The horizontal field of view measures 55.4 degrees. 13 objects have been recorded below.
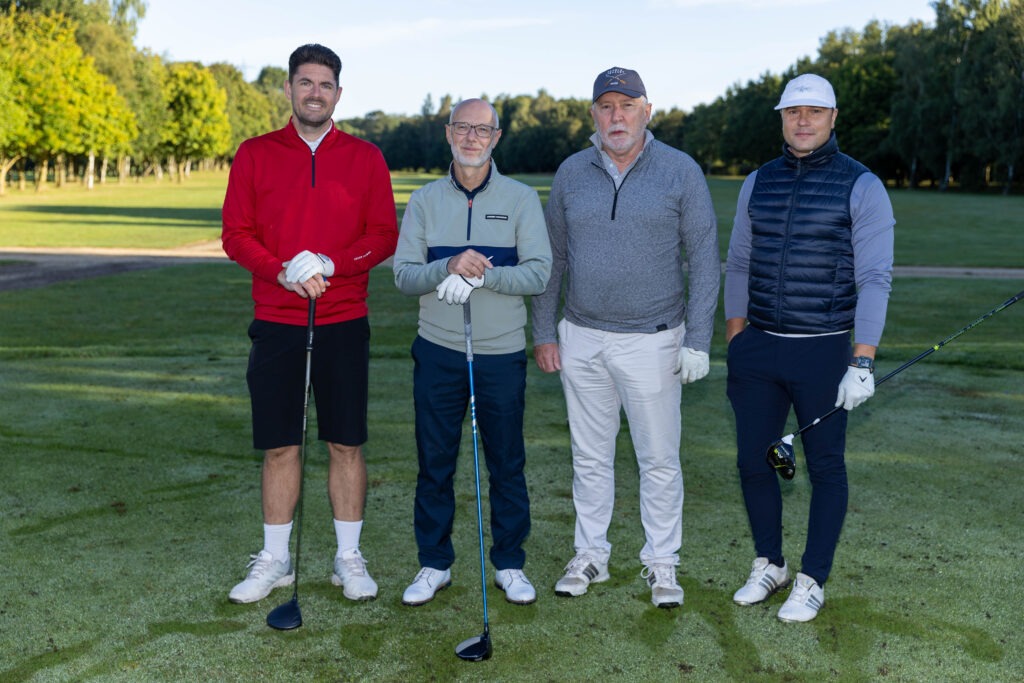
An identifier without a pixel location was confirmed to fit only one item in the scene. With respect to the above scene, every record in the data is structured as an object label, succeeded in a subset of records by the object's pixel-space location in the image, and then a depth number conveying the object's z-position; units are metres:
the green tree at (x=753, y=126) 98.19
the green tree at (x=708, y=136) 115.00
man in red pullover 4.23
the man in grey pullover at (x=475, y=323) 4.10
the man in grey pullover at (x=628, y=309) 4.21
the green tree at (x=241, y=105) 120.25
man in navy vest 3.96
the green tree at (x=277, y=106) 153.05
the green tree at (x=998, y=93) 63.44
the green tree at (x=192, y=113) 92.62
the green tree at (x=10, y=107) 49.00
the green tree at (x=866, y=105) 83.69
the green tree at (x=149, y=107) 78.06
